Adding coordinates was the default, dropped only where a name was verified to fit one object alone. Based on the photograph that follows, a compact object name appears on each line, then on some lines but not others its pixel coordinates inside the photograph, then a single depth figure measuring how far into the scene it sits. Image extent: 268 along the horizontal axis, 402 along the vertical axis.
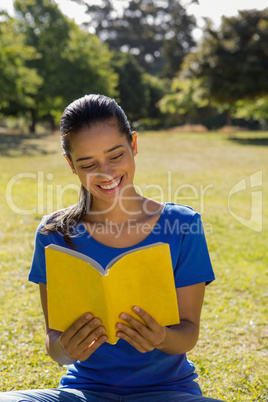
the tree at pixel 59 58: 28.23
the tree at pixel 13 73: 19.29
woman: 1.70
